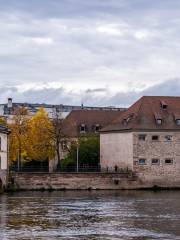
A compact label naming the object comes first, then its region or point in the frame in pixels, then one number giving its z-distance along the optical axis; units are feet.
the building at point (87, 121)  365.20
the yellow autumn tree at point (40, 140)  325.42
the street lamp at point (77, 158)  317.83
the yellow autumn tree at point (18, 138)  321.52
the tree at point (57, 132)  321.99
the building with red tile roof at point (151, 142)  306.35
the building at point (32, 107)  528.22
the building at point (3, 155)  265.95
